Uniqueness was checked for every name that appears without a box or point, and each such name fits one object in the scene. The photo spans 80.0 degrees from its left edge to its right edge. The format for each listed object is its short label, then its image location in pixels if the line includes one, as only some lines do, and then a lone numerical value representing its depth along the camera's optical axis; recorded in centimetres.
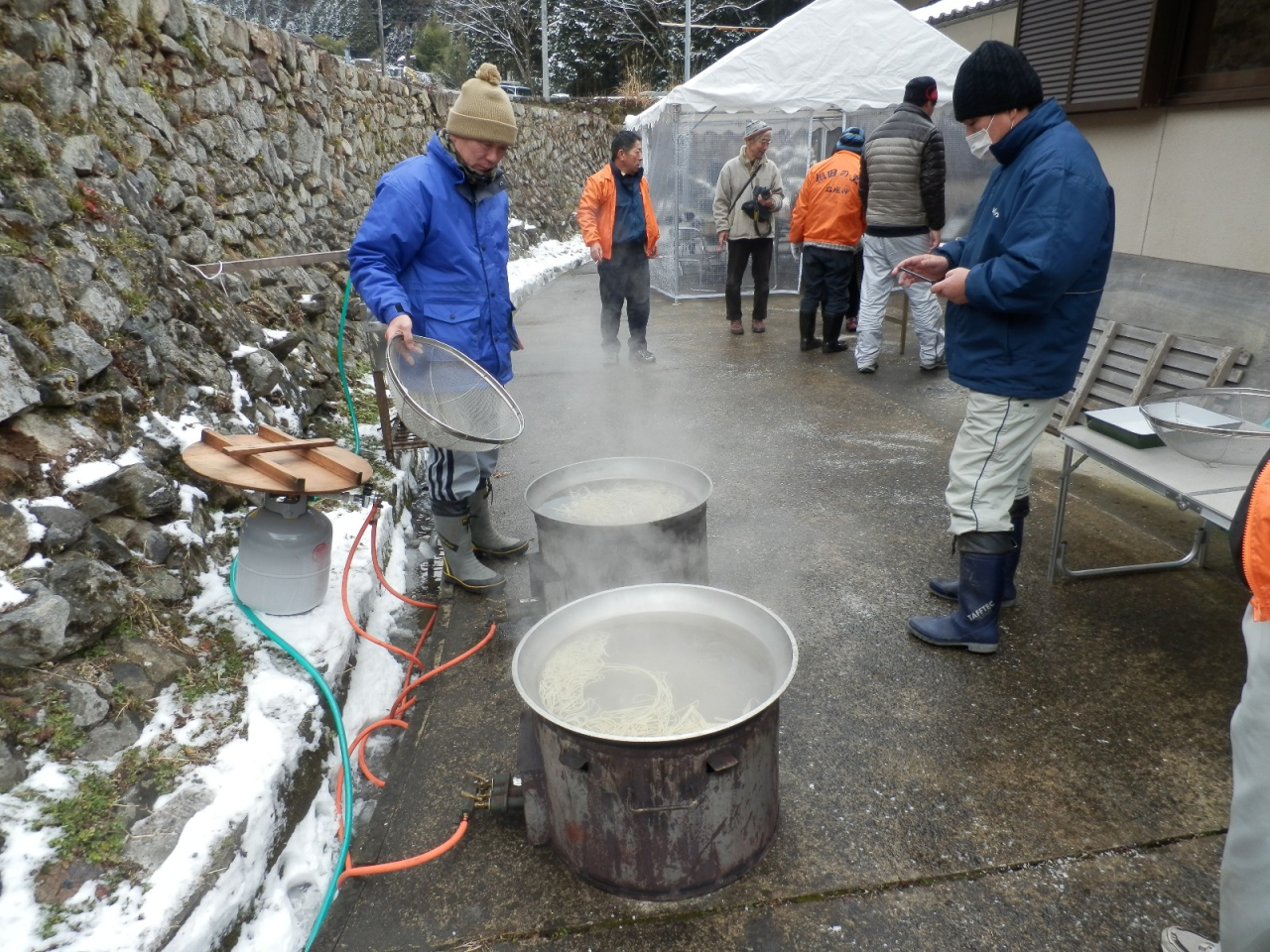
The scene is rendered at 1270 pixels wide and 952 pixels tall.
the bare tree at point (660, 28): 2981
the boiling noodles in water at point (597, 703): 236
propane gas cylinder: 288
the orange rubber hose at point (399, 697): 236
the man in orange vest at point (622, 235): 754
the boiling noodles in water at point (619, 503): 349
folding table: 289
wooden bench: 488
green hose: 221
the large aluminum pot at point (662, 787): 201
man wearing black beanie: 270
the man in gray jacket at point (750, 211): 879
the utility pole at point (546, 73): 2217
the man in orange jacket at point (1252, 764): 143
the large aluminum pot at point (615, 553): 312
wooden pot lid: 273
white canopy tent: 901
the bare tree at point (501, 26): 3114
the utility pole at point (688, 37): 2467
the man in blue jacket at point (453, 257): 325
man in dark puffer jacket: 668
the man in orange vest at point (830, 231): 766
